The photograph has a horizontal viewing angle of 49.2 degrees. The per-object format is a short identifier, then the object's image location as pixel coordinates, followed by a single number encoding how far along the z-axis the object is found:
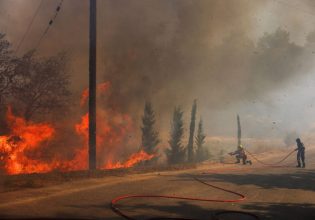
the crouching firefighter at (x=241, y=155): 24.21
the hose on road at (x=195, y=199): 7.87
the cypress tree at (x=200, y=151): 52.34
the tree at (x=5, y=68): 26.08
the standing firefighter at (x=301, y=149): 21.41
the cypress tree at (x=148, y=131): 52.16
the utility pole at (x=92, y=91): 21.08
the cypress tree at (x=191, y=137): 46.19
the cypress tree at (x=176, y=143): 51.03
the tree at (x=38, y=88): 27.09
